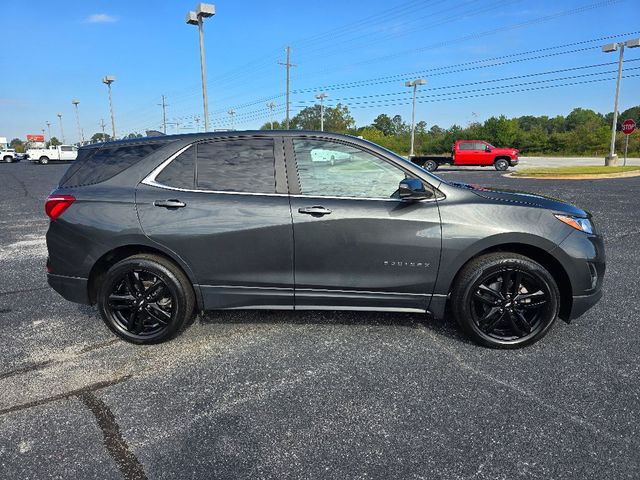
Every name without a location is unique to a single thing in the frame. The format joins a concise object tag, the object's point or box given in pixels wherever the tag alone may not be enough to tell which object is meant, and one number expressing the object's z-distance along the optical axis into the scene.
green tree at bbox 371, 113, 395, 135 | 124.38
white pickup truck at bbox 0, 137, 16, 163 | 47.88
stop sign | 25.95
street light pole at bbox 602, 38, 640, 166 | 23.86
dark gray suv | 3.19
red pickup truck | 27.72
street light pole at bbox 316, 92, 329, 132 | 49.00
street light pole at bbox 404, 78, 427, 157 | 42.59
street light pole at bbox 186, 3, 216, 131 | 21.03
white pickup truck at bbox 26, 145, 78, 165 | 41.88
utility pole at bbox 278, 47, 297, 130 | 48.31
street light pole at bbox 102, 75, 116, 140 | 39.92
